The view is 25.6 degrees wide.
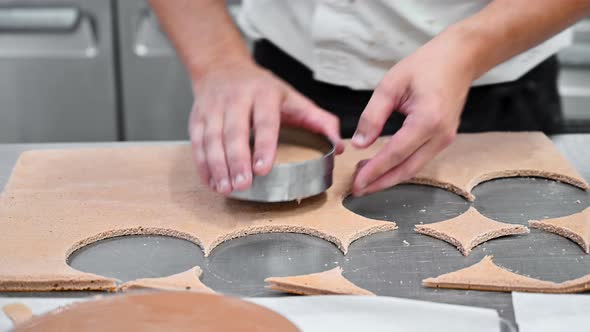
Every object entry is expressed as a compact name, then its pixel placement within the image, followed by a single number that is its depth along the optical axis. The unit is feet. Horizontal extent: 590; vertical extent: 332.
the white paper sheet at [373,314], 4.01
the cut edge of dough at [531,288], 4.23
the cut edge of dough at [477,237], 4.54
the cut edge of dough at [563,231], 4.50
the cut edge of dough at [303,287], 4.19
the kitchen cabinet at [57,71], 8.07
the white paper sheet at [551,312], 4.03
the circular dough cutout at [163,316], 3.50
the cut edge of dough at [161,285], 4.22
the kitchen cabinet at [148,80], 8.07
